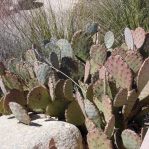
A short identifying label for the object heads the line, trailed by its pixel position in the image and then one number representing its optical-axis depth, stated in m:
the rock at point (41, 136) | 3.60
